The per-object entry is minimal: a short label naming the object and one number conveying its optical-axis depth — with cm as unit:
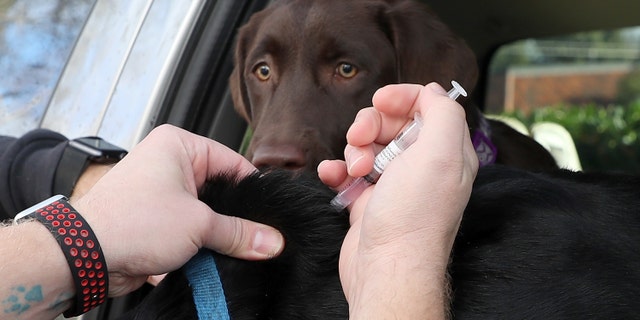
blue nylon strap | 113
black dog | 112
